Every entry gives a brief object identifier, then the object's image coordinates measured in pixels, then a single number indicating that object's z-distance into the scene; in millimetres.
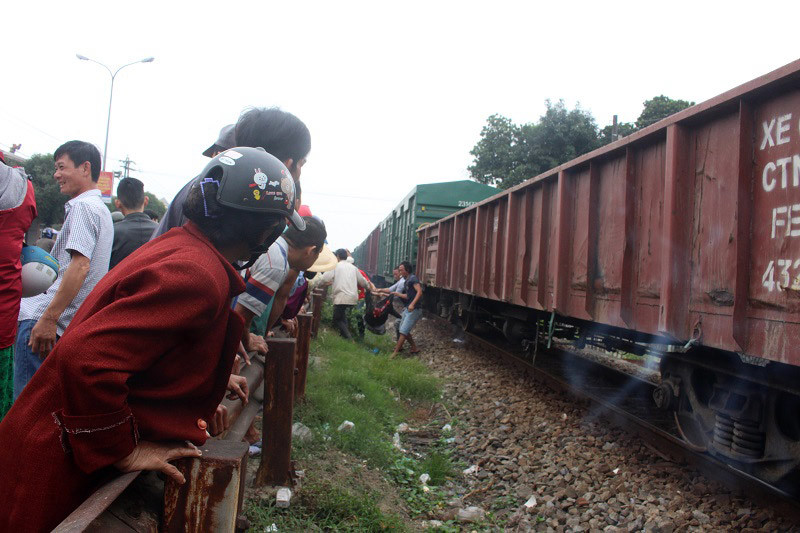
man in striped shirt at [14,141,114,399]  2848
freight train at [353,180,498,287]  15578
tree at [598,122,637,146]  25812
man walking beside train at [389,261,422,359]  10242
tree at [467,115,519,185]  31844
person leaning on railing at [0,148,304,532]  1159
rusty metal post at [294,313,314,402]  4980
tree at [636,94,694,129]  26072
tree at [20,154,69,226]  34406
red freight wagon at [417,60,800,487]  3035
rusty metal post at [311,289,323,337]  9275
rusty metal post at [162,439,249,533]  1317
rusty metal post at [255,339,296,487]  3350
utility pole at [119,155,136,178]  44688
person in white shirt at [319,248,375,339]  10727
